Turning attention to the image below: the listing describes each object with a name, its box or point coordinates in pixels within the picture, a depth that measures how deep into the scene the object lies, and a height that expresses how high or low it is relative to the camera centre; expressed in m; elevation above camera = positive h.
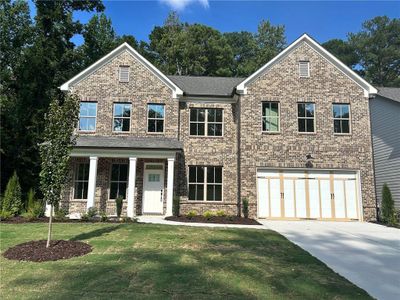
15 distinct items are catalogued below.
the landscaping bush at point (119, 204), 16.19 -0.34
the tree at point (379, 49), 52.56 +23.87
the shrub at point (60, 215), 14.31 -0.79
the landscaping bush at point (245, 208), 16.75 -0.44
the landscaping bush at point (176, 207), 16.62 -0.45
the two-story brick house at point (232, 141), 17.22 +2.97
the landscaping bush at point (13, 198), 15.18 -0.13
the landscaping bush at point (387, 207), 15.77 -0.27
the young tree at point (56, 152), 8.86 +1.14
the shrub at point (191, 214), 16.31 -0.78
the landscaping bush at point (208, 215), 16.18 -0.79
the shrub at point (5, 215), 14.37 -0.84
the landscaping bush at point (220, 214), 17.03 -0.76
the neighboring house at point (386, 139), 17.95 +3.41
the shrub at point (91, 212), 14.70 -0.67
